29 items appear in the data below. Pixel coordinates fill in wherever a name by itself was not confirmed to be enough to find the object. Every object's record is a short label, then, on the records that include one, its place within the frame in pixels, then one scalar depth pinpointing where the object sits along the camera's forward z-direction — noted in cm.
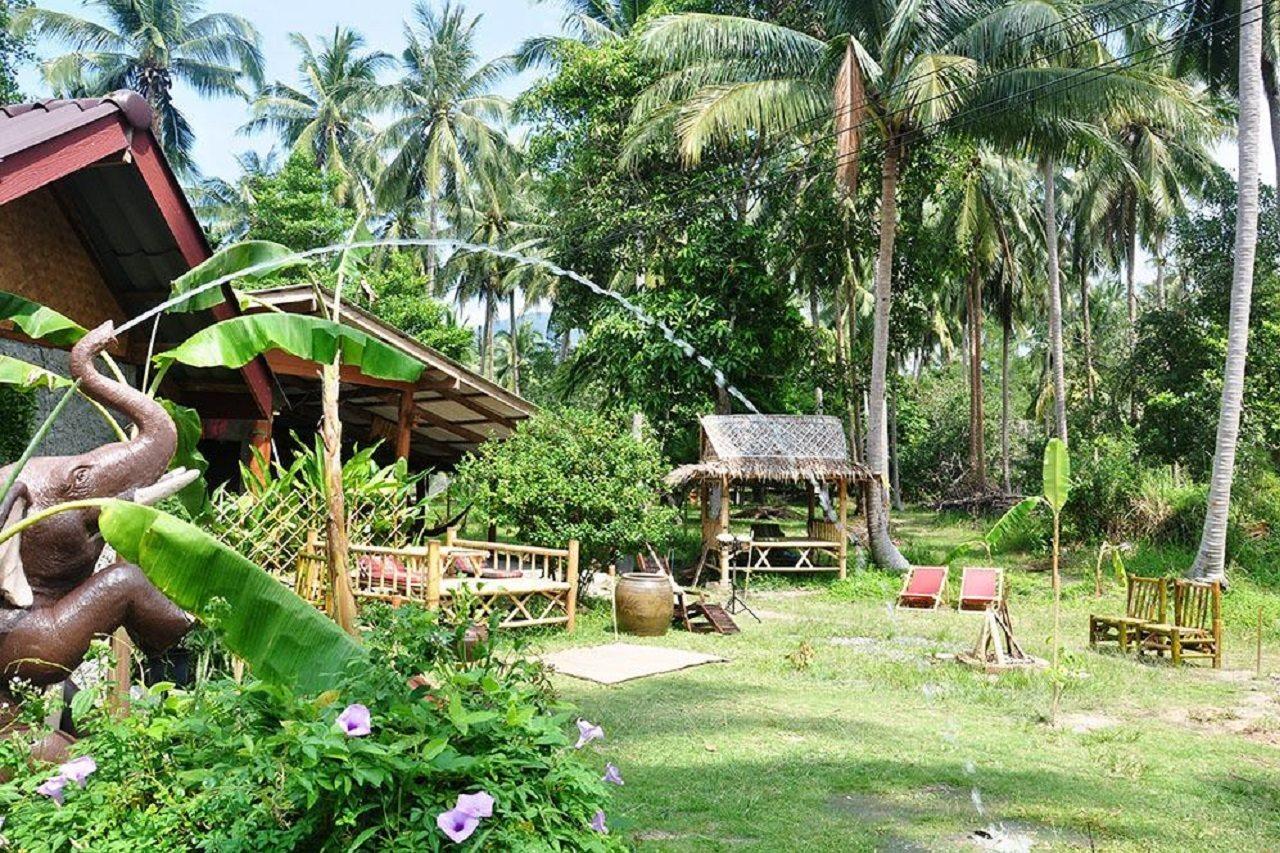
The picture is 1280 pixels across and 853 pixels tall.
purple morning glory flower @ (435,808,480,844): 240
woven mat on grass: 972
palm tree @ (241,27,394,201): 3600
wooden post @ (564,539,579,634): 1214
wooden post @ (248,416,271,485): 1007
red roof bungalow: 462
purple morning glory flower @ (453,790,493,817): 243
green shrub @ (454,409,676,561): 1365
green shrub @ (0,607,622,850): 252
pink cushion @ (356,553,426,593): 1102
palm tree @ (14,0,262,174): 3094
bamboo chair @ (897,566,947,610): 1593
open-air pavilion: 1780
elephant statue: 342
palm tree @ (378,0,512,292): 3297
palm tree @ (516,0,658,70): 2540
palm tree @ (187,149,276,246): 3750
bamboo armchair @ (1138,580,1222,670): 1153
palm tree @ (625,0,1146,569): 1661
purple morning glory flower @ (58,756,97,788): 283
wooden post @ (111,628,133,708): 455
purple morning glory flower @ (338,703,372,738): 252
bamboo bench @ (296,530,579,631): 998
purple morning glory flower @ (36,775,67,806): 277
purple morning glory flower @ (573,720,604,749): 320
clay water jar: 1216
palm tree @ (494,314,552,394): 4691
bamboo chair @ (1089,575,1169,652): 1195
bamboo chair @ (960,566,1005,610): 1565
